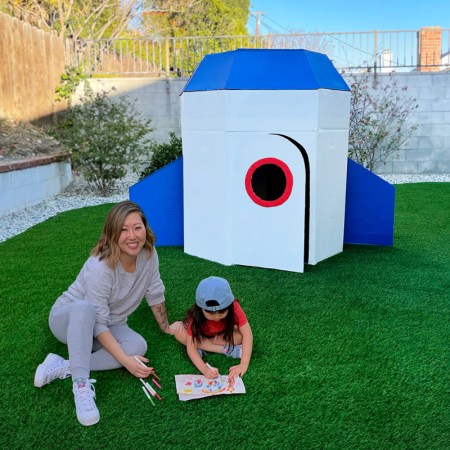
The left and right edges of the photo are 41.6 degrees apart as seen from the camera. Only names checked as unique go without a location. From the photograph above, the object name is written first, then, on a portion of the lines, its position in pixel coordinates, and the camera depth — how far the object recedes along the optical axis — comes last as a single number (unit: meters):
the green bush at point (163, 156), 8.53
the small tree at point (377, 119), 11.69
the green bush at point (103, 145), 9.60
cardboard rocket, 5.13
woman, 2.93
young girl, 3.16
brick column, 12.88
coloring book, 2.94
